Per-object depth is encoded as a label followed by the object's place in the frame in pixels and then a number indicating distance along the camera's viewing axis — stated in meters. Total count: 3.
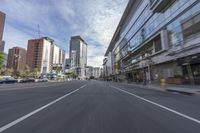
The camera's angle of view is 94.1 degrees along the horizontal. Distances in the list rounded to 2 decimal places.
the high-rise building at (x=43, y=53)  82.67
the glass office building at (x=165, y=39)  16.08
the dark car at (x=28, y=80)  31.84
